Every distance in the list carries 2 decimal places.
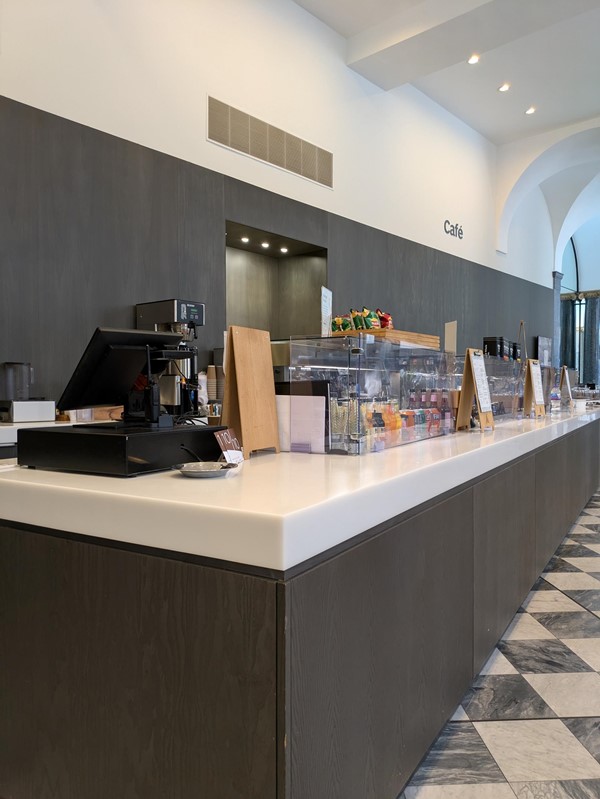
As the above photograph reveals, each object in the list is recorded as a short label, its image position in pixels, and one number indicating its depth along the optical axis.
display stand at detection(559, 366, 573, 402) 5.45
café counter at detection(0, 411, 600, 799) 1.02
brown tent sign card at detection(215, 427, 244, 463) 1.52
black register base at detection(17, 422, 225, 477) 1.35
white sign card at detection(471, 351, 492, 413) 2.83
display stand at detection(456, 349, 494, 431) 2.80
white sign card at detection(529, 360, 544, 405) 3.86
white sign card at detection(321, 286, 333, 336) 2.62
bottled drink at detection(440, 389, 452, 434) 2.61
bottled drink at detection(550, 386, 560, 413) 4.82
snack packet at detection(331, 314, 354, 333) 3.76
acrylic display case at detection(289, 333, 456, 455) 1.89
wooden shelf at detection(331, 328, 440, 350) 3.00
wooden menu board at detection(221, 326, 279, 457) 1.77
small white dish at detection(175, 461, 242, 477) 1.34
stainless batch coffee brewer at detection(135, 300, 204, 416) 3.75
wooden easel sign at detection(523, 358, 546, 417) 3.85
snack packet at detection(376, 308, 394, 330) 3.83
